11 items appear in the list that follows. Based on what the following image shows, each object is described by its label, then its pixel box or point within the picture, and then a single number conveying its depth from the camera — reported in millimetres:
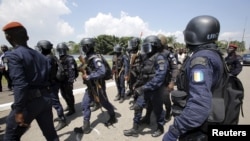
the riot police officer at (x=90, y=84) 2988
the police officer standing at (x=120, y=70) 5044
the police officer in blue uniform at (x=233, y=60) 4727
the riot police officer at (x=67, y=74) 3814
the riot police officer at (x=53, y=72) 3311
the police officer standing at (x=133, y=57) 4444
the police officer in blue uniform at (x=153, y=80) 2603
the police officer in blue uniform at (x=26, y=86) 1698
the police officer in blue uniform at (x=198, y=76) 1086
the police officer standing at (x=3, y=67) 6279
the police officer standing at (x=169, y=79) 3310
